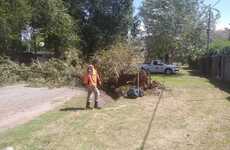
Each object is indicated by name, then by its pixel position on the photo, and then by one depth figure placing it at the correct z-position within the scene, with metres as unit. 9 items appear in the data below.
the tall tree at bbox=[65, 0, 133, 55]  20.25
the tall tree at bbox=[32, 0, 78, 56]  16.08
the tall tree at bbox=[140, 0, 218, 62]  19.04
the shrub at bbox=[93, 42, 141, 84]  10.26
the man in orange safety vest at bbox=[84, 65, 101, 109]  6.83
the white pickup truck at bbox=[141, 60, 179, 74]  20.19
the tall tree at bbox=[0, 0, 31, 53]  13.16
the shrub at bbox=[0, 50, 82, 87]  11.33
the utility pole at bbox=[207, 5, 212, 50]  20.88
